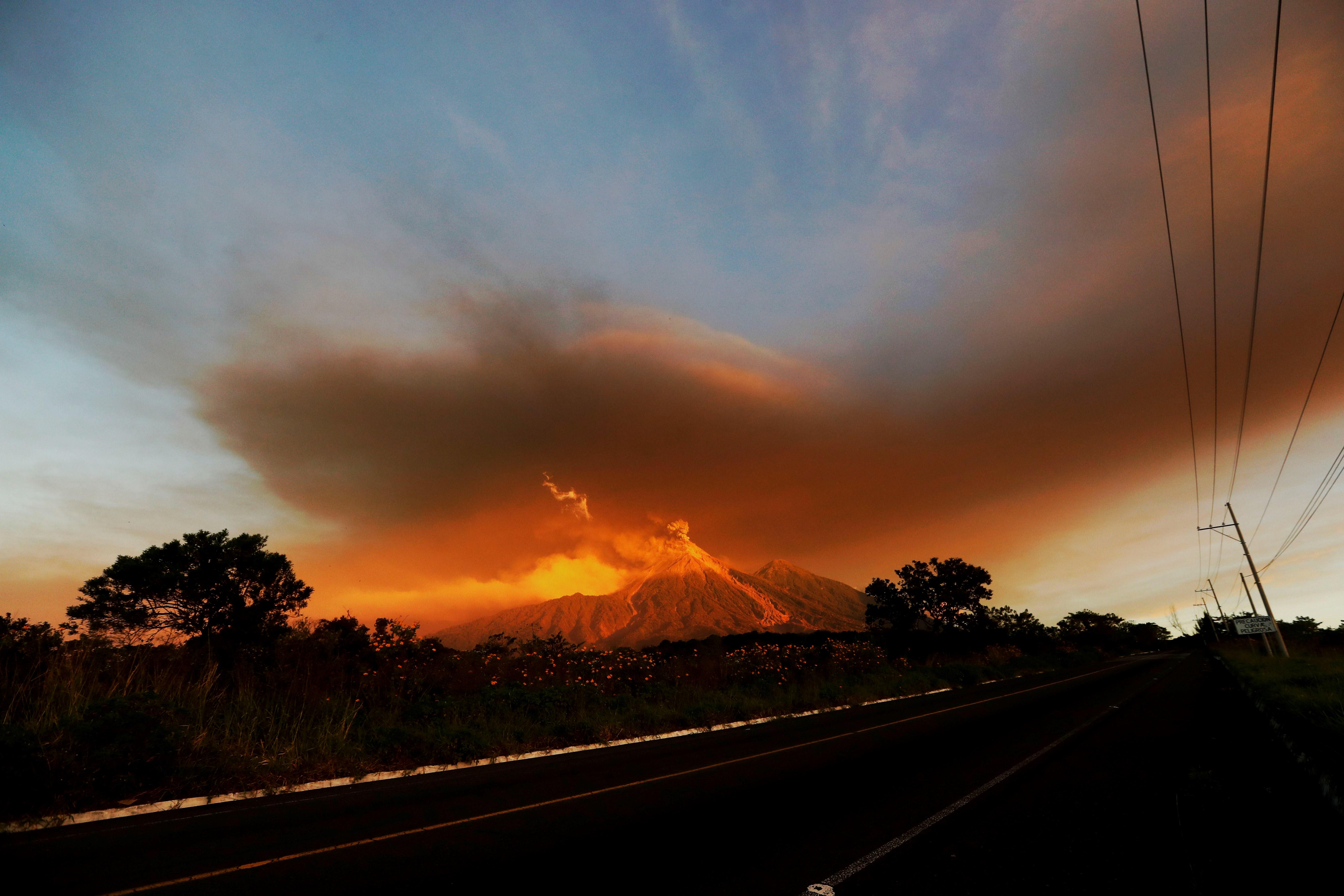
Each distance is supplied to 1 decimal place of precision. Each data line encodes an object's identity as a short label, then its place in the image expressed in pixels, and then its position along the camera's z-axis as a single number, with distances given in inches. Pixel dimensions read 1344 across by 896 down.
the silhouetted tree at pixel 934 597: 2564.0
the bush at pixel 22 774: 268.7
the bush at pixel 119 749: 302.2
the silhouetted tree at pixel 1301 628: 3538.4
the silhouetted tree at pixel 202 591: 982.4
